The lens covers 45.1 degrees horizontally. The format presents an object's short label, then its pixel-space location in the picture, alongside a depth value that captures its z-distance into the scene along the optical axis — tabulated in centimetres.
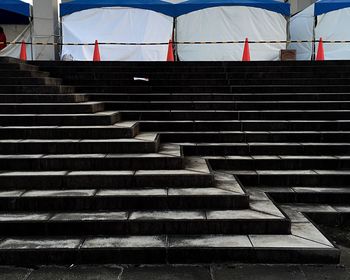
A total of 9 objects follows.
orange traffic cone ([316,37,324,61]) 1261
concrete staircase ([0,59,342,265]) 443
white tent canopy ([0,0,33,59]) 1548
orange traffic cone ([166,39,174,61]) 1304
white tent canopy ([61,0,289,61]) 1550
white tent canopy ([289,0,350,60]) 1457
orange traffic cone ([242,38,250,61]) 1292
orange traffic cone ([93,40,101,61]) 1356
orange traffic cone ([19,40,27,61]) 1321
